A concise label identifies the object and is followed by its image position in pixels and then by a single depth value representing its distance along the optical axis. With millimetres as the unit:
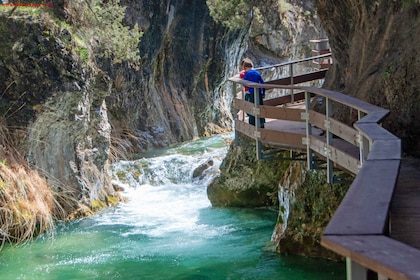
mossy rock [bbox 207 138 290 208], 18812
